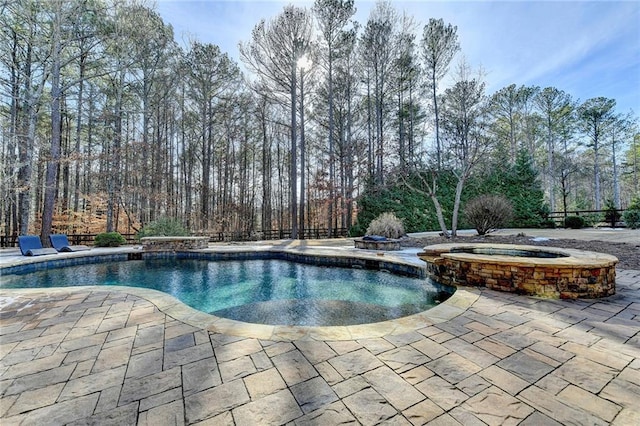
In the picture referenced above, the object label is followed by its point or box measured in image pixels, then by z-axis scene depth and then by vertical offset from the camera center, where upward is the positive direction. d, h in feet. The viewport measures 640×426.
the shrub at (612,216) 39.46 +0.09
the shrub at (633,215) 34.37 +0.10
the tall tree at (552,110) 54.75 +23.03
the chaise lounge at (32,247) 22.89 -1.60
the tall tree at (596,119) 51.98 +20.06
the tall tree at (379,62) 44.01 +28.19
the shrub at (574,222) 39.32 -0.69
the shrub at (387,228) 30.25 -0.76
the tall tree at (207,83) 42.91 +23.99
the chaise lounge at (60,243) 25.97 -1.49
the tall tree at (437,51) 42.60 +28.74
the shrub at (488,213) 30.76 +0.77
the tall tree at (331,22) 39.11 +30.53
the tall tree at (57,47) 27.71 +19.77
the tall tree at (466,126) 30.27 +11.50
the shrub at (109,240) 30.89 -1.48
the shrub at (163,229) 32.17 -0.36
